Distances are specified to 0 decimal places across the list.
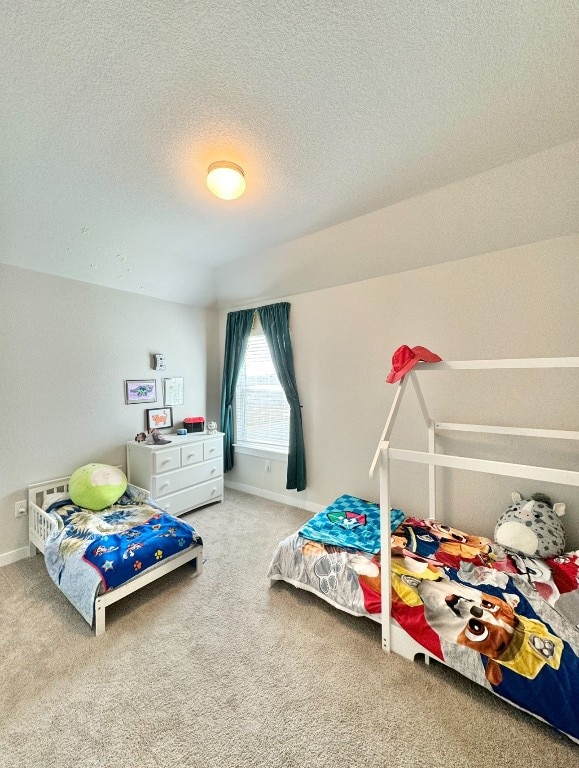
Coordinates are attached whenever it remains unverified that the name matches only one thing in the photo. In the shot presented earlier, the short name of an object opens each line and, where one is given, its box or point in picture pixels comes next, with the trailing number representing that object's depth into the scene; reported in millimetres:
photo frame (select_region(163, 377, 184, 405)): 3457
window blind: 3572
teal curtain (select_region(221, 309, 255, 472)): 3674
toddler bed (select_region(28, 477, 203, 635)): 1696
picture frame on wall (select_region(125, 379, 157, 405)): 3125
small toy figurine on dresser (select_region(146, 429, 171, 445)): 3002
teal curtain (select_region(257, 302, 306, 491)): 3186
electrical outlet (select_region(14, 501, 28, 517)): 2389
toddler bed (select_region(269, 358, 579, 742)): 1171
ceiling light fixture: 1683
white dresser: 2842
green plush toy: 2412
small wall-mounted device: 3320
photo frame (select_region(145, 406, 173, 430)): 3283
